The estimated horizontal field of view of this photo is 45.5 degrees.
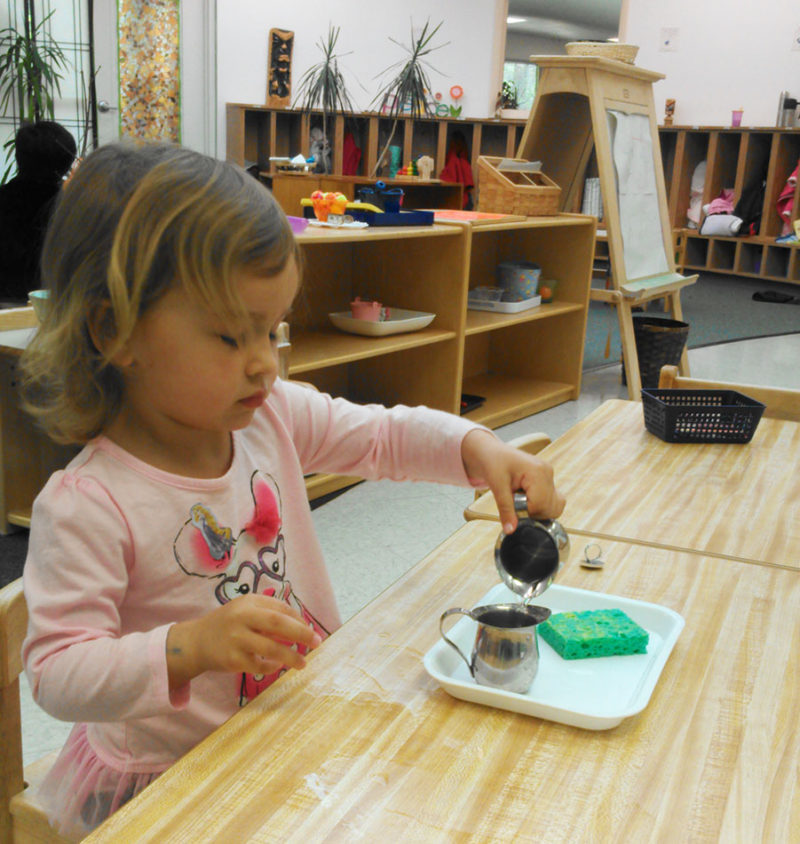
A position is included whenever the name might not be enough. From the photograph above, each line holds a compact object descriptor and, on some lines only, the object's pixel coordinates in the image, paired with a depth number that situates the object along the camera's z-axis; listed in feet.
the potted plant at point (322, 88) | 22.91
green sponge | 3.00
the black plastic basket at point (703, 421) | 5.46
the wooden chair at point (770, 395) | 6.42
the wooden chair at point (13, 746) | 2.98
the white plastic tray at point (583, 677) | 2.60
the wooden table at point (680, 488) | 4.12
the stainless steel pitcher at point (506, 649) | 2.72
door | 22.00
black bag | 28.12
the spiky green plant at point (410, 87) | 22.79
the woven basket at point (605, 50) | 14.14
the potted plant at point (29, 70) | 18.74
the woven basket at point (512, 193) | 13.12
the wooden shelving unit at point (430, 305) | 10.89
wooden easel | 13.20
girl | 2.49
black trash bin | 14.01
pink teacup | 11.21
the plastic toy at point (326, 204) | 10.62
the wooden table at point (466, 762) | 2.16
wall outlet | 29.76
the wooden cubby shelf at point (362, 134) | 25.91
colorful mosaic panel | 22.75
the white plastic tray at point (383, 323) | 10.96
